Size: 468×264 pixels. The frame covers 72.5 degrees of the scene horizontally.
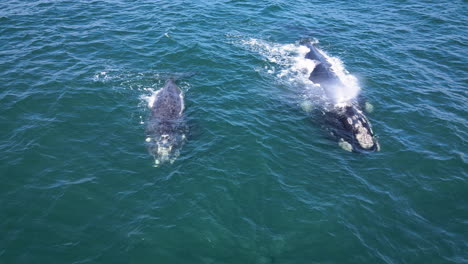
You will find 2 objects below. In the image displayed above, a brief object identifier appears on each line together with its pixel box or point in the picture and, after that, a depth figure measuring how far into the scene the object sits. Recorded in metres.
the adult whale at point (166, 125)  23.62
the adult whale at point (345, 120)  25.59
